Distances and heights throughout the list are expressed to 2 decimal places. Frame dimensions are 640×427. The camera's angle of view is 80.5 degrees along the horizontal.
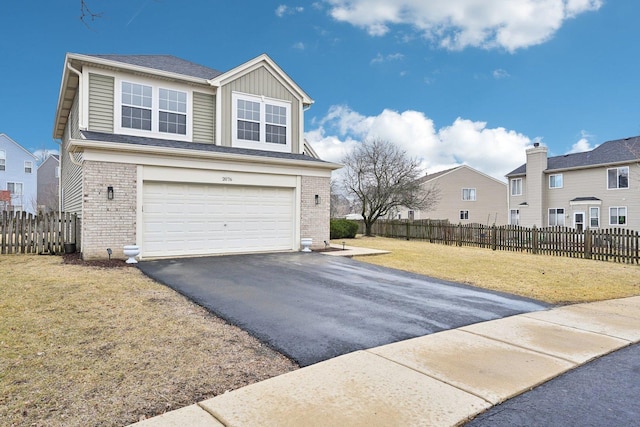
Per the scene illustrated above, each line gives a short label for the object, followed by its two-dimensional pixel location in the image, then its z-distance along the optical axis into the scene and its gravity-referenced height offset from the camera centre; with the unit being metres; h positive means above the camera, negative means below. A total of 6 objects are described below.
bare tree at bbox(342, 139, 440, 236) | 27.05 +3.06
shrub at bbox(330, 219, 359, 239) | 22.00 -0.50
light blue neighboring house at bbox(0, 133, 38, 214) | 36.97 +4.52
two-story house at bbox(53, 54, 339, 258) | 10.55 +1.89
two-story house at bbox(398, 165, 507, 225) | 35.84 +2.32
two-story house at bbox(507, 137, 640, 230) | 24.33 +2.37
